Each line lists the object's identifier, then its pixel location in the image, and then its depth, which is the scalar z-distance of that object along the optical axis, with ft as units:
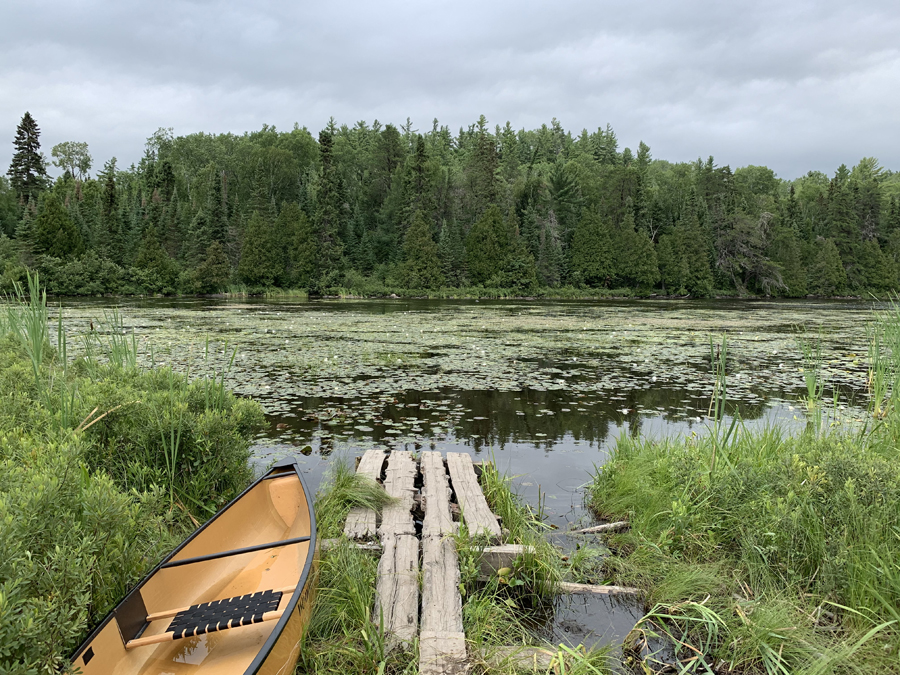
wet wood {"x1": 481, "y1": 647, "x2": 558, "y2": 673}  8.41
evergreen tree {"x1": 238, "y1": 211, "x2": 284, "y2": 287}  166.91
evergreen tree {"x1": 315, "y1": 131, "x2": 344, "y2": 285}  170.50
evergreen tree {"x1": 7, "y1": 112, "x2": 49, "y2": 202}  185.78
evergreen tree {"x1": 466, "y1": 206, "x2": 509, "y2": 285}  176.24
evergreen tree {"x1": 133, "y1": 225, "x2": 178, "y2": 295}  147.33
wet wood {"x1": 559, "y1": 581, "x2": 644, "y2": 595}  11.14
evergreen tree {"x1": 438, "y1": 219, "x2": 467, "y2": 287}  176.76
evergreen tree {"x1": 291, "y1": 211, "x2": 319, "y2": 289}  171.01
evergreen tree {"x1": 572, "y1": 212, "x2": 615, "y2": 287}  183.11
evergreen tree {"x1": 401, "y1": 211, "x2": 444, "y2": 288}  171.22
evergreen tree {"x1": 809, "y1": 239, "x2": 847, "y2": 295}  188.85
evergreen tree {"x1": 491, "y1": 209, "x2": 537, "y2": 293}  173.58
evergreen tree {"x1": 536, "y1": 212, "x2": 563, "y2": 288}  180.96
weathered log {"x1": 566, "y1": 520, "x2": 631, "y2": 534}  13.80
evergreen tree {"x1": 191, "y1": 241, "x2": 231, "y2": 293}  153.48
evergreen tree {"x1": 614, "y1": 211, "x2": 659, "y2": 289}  183.93
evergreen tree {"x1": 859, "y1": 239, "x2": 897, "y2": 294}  193.06
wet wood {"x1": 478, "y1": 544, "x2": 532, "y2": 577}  11.74
